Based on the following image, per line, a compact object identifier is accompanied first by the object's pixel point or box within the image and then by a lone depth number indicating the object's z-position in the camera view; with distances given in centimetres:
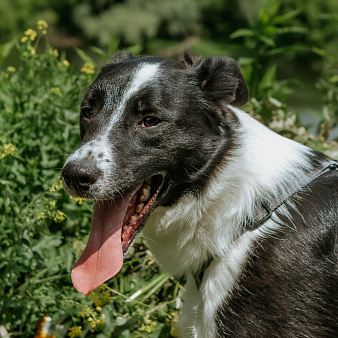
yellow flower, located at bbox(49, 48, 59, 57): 398
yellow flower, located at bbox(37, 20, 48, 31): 402
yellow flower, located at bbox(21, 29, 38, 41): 387
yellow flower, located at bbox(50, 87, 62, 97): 356
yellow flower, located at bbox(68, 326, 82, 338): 293
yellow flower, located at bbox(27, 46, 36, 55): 387
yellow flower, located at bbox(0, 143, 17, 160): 291
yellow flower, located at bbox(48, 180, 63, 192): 273
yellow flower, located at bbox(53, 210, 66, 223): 269
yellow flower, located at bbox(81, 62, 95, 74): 373
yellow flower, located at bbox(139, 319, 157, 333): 282
